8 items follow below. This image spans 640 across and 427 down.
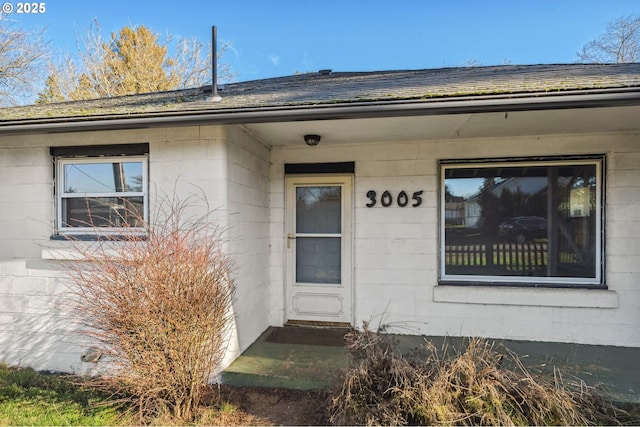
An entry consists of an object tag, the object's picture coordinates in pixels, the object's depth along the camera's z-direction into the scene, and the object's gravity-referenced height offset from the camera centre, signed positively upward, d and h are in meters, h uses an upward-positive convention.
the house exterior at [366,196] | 3.31 +0.20
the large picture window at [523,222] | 4.00 -0.13
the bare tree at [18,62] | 10.47 +5.00
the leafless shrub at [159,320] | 2.50 -0.84
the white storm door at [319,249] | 4.56 -0.53
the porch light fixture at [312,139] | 3.98 +0.88
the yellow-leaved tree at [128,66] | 13.26 +6.22
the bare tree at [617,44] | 11.55 +6.14
